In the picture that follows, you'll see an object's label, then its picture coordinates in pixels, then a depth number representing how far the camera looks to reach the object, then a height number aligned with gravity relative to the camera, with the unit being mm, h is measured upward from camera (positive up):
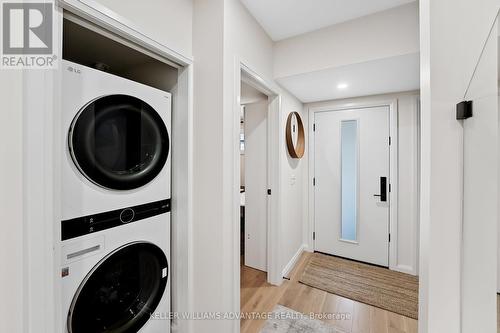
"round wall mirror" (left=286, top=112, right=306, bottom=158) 2512 +400
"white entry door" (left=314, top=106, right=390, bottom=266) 2686 -237
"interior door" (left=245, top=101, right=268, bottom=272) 2541 -242
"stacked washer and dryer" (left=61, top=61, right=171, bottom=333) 918 -204
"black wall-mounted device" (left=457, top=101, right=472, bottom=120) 736 +209
